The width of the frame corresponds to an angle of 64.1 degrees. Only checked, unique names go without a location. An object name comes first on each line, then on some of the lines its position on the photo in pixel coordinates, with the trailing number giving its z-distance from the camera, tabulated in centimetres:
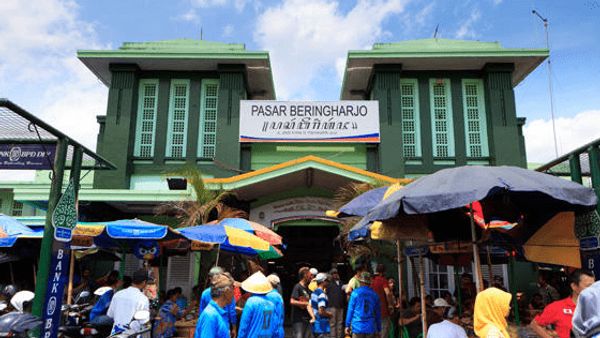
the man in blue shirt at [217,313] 414
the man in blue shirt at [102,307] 707
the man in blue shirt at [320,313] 880
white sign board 1573
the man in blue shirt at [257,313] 518
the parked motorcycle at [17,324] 497
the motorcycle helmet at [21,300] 671
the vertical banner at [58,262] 621
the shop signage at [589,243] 594
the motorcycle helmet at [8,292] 939
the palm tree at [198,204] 1228
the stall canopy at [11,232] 941
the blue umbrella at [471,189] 489
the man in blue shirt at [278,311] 555
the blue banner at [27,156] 672
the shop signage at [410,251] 1037
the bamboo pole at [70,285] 917
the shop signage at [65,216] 638
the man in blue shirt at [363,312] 757
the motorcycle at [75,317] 712
